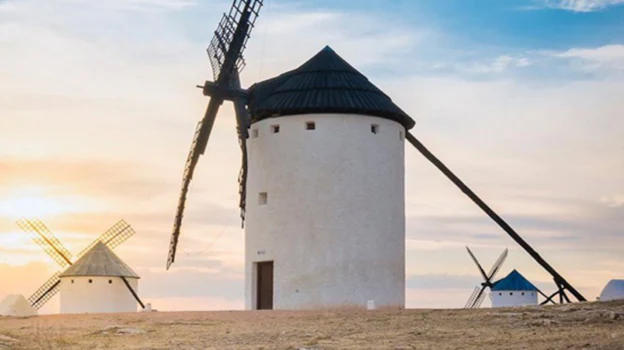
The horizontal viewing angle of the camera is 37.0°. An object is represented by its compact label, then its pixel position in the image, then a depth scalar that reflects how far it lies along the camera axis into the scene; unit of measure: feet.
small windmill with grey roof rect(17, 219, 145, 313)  172.86
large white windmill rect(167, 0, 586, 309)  97.76
